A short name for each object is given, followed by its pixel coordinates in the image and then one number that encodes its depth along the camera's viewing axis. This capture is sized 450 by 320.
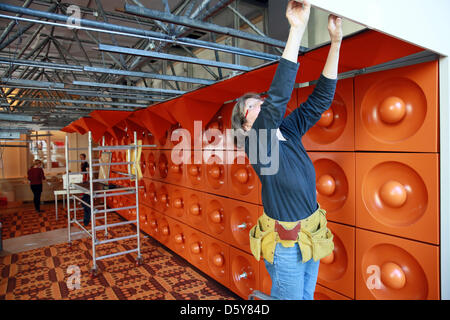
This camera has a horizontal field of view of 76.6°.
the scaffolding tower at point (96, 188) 4.15
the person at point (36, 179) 8.41
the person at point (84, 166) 8.87
